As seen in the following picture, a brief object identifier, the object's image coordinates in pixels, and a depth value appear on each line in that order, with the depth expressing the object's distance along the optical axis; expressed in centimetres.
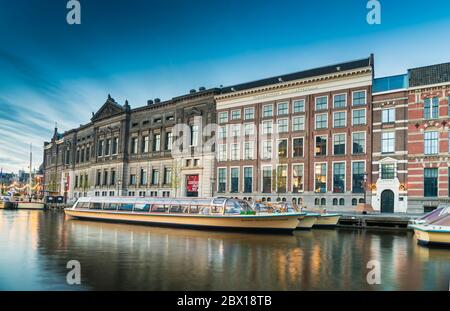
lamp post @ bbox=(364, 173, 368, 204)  4397
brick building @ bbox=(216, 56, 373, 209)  4709
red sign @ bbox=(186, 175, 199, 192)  6191
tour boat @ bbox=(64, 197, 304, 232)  2946
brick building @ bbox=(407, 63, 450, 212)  4125
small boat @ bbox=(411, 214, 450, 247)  2370
